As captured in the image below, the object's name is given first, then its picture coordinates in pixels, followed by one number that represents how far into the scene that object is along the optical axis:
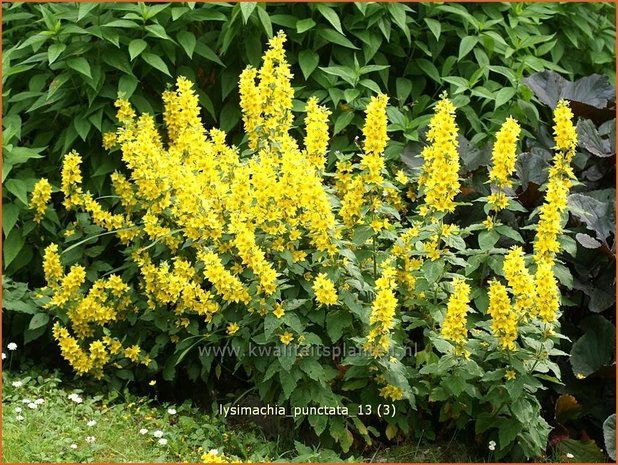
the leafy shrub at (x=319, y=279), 3.86
